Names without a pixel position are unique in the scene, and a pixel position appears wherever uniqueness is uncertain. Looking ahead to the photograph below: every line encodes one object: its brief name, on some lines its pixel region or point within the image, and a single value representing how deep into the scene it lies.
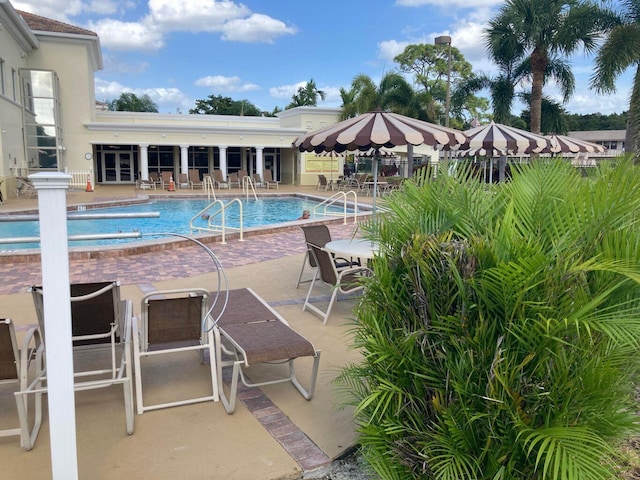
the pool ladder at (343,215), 13.57
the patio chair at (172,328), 3.29
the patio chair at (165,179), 23.89
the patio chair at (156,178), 24.38
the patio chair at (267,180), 26.20
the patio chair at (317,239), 6.19
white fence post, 1.92
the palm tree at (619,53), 15.10
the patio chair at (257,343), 3.23
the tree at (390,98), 27.62
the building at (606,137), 62.51
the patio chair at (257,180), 26.08
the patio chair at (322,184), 25.30
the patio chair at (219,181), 25.94
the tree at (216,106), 60.28
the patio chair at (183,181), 24.78
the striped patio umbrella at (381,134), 6.08
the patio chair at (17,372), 2.74
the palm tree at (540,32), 19.11
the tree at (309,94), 53.31
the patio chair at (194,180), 24.58
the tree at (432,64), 42.62
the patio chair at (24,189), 18.22
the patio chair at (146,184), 23.80
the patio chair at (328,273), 5.08
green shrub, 1.99
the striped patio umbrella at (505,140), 9.73
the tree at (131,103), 64.19
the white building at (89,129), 19.81
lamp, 16.91
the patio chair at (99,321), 3.15
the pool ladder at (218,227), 9.93
